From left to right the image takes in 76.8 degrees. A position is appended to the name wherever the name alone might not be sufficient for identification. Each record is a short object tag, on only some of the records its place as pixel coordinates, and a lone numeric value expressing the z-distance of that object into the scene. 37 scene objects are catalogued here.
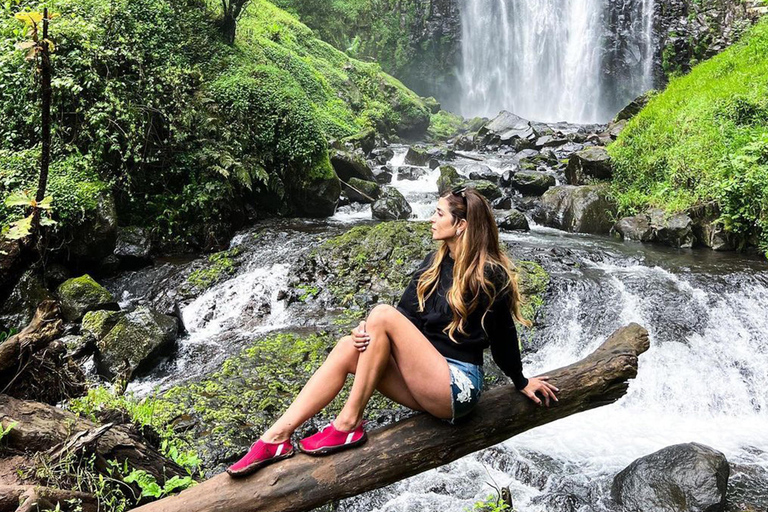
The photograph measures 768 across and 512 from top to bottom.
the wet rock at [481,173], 15.07
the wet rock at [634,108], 17.42
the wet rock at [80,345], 6.15
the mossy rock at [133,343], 6.27
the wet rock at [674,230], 10.02
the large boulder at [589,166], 13.10
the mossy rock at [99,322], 6.61
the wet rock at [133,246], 9.06
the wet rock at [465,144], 21.74
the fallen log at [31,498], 2.57
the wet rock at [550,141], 19.25
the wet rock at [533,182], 13.74
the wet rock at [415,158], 17.61
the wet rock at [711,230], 9.53
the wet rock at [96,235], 8.29
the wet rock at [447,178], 14.47
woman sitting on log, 2.75
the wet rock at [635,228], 10.55
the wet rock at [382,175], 15.18
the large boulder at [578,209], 11.61
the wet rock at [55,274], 7.92
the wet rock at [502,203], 12.92
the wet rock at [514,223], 11.59
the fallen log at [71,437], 2.96
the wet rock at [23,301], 7.24
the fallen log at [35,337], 3.39
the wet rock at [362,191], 13.07
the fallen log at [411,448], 2.50
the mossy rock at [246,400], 4.82
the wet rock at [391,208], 12.18
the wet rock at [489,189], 13.08
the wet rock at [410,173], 15.91
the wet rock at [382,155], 17.23
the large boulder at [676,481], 4.49
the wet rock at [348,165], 13.36
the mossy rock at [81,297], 7.32
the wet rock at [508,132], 20.34
